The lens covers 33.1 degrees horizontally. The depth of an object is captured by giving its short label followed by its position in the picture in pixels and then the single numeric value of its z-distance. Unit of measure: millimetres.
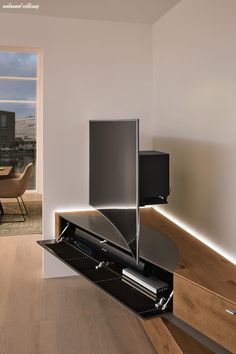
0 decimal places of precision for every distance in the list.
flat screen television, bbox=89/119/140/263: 2213
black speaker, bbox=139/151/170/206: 2820
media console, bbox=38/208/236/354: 1869
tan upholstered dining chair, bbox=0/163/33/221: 5895
